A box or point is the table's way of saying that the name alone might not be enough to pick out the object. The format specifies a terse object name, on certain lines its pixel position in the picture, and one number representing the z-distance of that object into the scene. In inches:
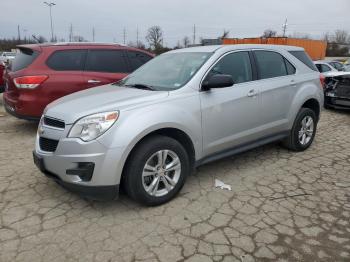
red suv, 231.0
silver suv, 121.3
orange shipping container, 1002.1
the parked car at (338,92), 343.3
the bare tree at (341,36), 2600.9
